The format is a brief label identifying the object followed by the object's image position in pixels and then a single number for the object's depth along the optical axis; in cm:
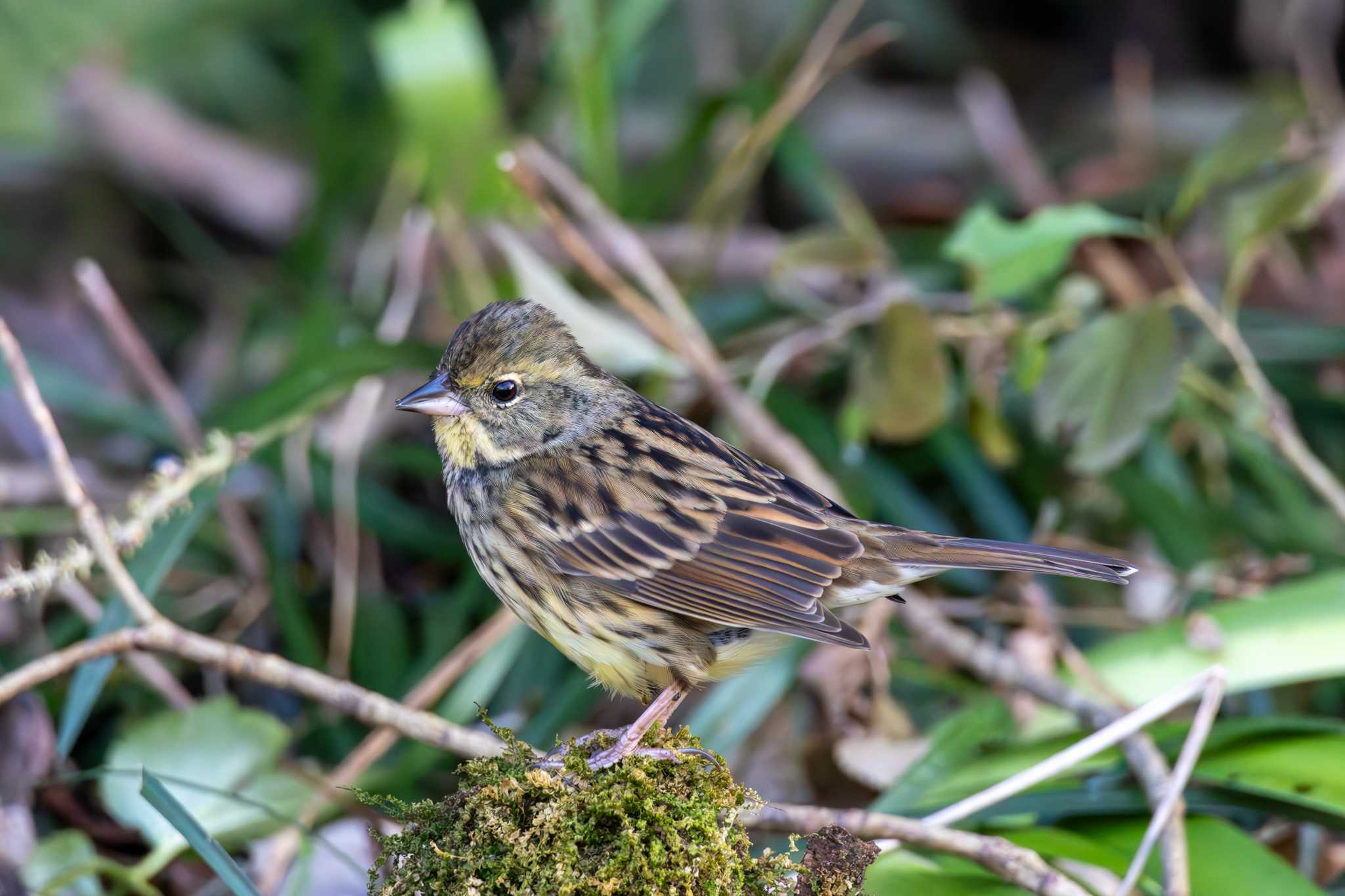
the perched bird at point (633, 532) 501
